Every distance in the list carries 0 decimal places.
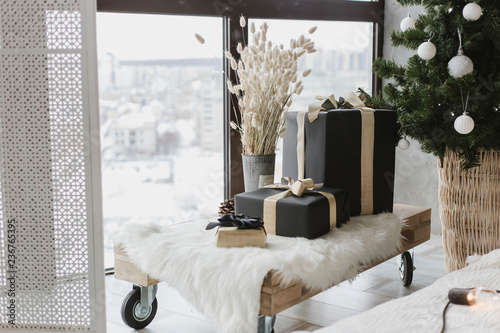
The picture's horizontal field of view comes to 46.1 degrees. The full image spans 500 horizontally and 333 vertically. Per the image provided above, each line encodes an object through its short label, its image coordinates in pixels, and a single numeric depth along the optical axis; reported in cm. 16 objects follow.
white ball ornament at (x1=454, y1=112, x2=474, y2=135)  199
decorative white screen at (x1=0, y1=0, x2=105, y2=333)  161
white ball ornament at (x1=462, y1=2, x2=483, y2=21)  199
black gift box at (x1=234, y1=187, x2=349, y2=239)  186
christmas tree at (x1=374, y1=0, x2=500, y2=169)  205
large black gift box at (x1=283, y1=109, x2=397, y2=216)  216
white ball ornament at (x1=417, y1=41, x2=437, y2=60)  207
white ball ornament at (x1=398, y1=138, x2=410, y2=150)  228
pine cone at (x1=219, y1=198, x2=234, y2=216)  234
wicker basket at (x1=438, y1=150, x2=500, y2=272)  219
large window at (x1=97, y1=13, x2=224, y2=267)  254
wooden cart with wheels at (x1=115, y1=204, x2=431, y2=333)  160
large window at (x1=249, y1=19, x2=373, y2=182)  303
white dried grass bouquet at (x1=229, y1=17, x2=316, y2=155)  232
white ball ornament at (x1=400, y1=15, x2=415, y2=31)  230
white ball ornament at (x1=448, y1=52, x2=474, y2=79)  204
